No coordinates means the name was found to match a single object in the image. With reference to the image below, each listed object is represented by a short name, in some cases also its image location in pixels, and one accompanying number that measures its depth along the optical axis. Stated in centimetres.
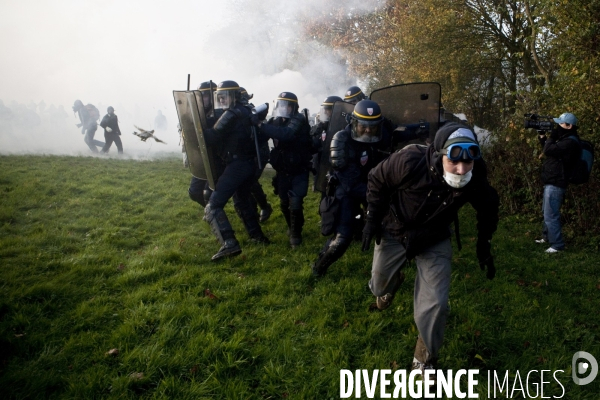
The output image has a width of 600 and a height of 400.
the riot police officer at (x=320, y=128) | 546
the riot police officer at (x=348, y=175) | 416
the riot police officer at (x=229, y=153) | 465
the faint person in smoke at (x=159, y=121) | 2615
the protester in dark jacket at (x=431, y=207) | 245
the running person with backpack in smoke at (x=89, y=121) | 1548
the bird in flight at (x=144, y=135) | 1167
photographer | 498
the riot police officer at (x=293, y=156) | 516
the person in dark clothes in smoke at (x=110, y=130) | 1408
